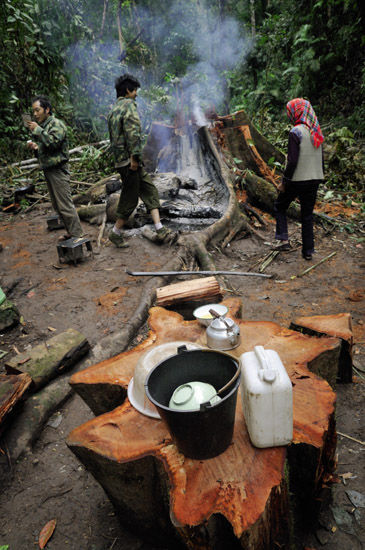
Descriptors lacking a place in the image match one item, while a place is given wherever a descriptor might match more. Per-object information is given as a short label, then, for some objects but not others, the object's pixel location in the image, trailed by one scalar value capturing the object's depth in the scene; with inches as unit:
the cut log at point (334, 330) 88.5
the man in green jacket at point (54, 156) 183.9
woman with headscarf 168.7
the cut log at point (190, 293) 117.0
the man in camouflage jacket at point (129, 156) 179.5
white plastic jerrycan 50.8
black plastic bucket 47.9
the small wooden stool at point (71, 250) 191.2
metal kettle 76.3
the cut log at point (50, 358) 104.3
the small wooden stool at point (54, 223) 251.8
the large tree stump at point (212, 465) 48.9
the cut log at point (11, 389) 86.0
